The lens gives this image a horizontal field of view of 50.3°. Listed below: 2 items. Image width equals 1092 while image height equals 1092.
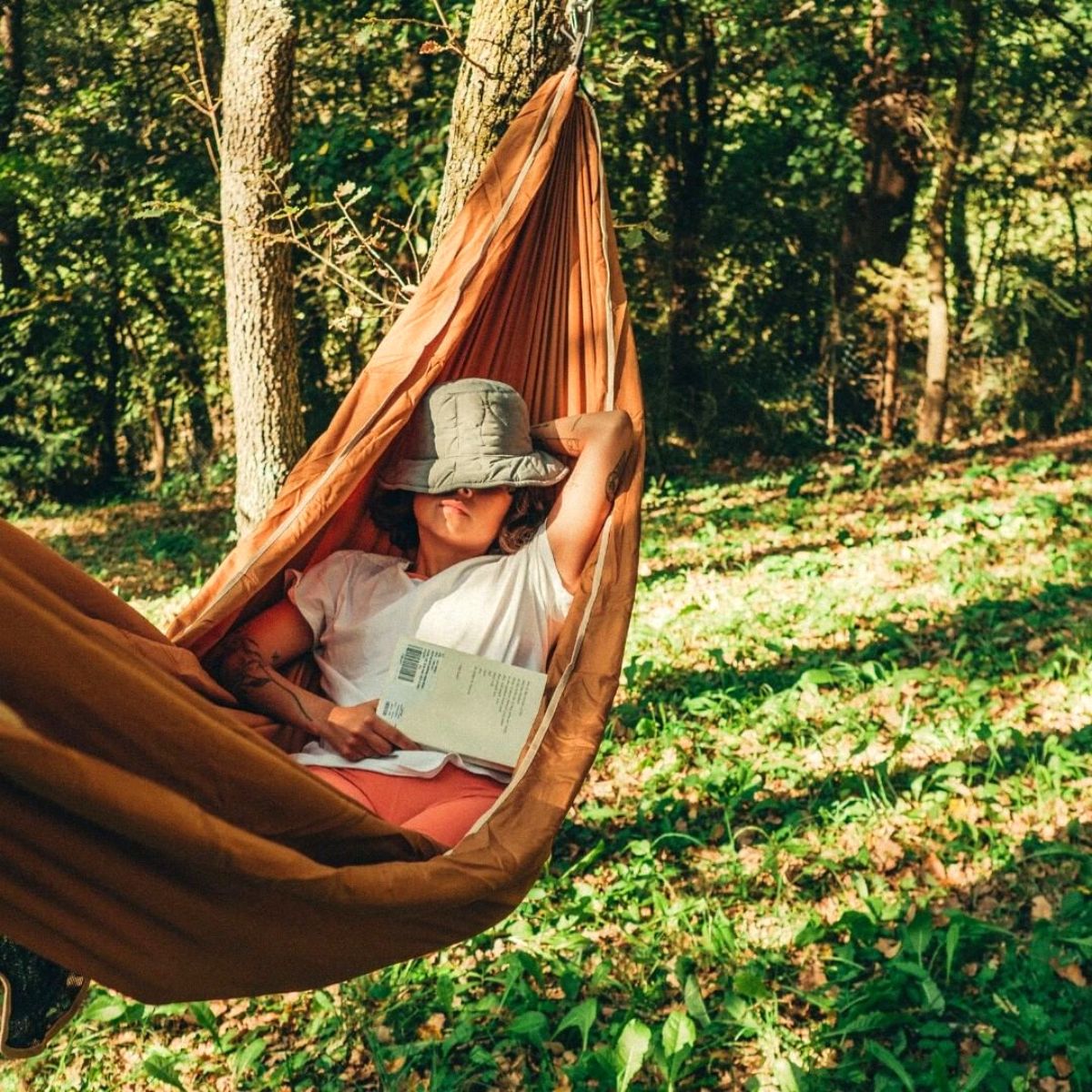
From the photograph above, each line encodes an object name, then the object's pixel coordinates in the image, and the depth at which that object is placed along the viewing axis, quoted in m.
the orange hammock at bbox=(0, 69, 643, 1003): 1.26
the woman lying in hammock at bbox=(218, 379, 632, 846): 2.18
